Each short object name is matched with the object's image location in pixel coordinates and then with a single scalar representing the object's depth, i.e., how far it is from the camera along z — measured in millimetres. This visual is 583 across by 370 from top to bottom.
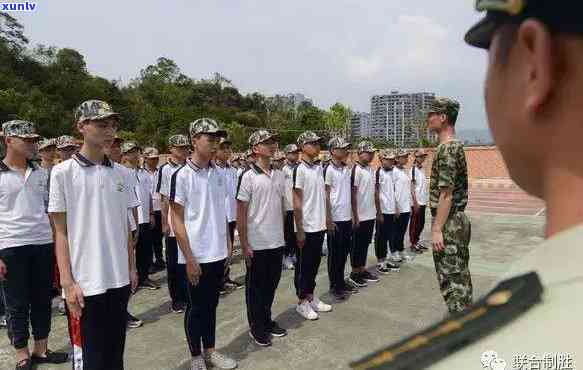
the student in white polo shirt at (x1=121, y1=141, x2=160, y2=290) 5715
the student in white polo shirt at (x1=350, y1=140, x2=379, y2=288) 5656
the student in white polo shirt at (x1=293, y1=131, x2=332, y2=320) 4582
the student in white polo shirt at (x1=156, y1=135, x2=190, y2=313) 4855
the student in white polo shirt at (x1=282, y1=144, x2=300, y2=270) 6583
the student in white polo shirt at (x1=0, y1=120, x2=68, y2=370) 3479
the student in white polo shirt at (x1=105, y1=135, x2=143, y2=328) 4348
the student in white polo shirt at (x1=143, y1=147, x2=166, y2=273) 6410
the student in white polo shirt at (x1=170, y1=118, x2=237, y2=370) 3336
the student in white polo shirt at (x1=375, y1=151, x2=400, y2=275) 6465
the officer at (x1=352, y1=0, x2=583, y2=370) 467
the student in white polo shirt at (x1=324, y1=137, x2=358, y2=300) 5191
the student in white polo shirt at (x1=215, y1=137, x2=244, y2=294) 5598
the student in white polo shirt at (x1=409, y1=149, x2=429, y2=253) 7680
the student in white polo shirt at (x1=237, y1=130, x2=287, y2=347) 3859
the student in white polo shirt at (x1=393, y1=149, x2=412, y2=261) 6914
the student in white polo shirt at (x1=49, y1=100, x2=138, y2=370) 2543
